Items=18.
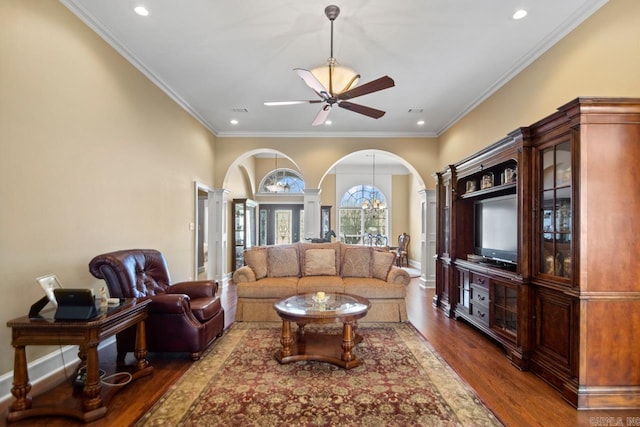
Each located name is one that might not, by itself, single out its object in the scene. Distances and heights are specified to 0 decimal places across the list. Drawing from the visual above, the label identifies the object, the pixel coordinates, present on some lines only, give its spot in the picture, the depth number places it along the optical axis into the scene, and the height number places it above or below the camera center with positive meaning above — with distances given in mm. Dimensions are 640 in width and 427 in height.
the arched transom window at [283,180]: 10000 +1196
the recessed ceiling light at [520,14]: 2830 +1888
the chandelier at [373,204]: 10266 +435
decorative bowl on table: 3275 -880
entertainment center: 2277 -308
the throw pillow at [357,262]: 4668 -688
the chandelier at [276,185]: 9531 +1009
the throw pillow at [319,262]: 4699 -696
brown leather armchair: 2809 -917
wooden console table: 2074 -927
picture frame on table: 2238 -513
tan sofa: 4195 -882
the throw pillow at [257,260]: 4543 -655
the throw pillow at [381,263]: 4504 -684
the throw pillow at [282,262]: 4676 -690
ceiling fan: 2902 +1325
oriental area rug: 2105 -1381
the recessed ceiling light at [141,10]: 2844 +1915
